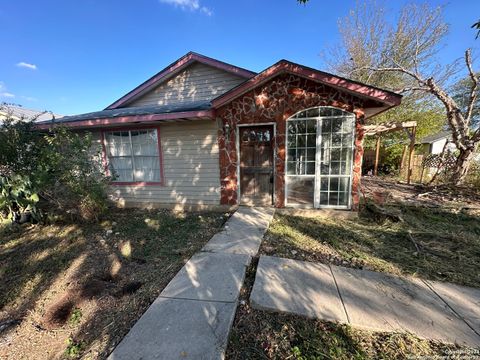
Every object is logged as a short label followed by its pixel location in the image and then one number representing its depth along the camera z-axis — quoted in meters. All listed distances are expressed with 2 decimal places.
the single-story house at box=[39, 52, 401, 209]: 4.66
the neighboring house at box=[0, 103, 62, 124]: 4.93
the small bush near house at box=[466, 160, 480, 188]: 7.26
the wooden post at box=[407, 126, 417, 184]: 8.46
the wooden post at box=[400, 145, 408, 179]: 11.16
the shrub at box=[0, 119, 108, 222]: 4.49
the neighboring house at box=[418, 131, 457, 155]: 21.12
